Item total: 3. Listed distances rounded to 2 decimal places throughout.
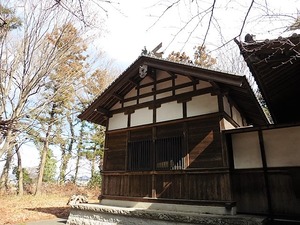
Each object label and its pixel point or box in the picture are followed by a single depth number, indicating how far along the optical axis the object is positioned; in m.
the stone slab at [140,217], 5.27
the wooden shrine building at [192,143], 6.01
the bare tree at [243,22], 2.32
